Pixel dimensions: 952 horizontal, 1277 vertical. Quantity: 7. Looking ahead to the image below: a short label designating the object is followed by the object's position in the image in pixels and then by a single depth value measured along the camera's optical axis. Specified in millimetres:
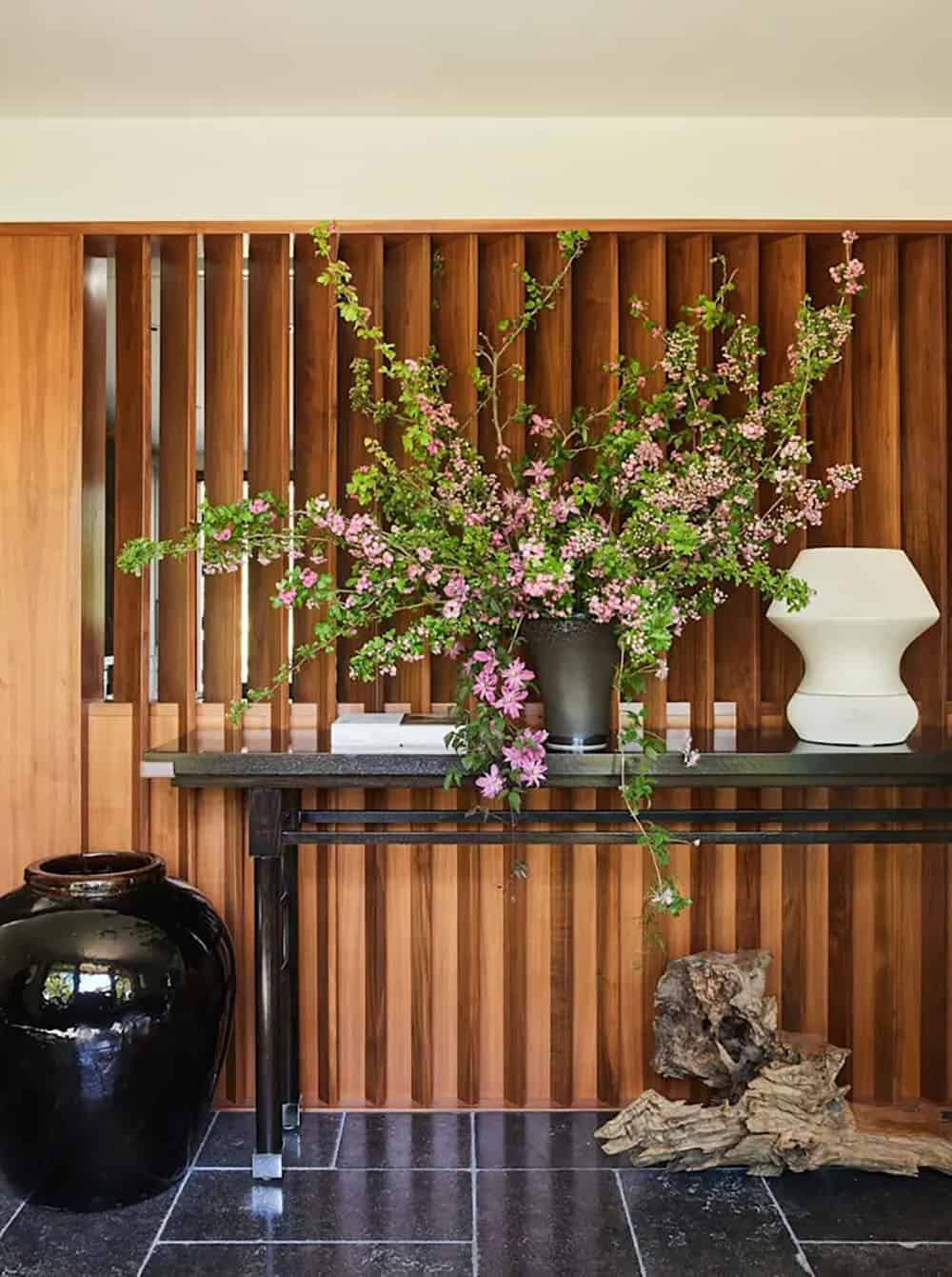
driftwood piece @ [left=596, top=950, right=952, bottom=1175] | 2754
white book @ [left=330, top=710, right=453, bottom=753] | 2699
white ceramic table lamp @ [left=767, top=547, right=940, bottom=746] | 2705
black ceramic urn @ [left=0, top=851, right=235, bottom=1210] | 2498
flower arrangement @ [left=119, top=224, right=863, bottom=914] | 2566
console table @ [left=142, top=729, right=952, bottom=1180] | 2594
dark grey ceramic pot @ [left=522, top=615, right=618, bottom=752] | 2680
